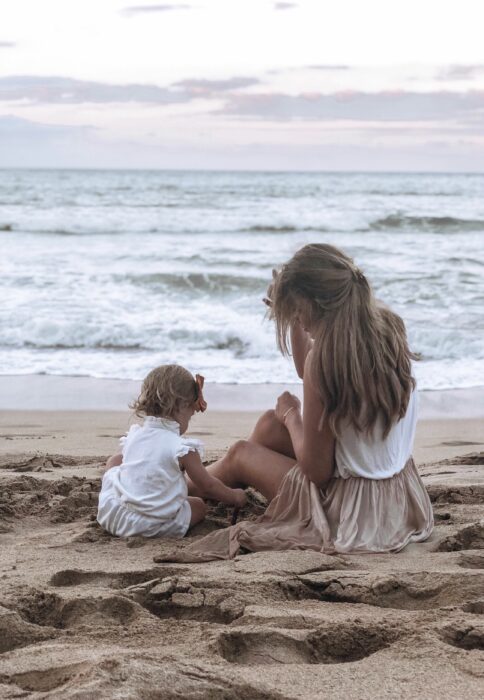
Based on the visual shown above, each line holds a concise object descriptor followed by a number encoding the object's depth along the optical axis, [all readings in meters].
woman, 3.09
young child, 3.49
